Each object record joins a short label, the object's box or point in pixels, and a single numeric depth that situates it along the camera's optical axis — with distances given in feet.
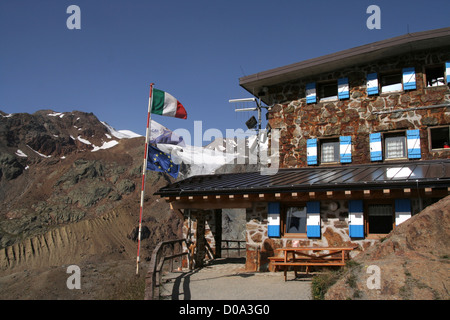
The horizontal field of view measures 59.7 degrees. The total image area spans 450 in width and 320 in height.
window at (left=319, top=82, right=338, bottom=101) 53.62
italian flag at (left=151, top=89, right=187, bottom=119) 45.57
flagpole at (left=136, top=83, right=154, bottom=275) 43.52
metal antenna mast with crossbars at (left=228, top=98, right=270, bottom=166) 61.31
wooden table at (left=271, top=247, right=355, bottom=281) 34.63
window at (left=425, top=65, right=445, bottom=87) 47.62
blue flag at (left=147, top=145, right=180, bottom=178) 44.52
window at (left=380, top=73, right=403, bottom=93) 49.39
